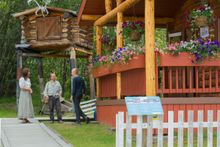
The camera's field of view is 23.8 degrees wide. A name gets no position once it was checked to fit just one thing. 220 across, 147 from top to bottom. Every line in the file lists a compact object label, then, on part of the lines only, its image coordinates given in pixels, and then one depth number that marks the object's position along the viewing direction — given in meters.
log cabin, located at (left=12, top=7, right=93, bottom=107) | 26.33
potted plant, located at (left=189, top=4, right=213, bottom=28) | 13.98
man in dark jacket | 17.00
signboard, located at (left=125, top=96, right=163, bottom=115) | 8.53
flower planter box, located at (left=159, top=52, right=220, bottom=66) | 12.86
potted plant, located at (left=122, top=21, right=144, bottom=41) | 15.14
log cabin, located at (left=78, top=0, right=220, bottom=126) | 12.87
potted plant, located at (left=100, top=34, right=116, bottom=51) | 18.09
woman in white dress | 17.06
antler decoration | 26.17
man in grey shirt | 18.03
